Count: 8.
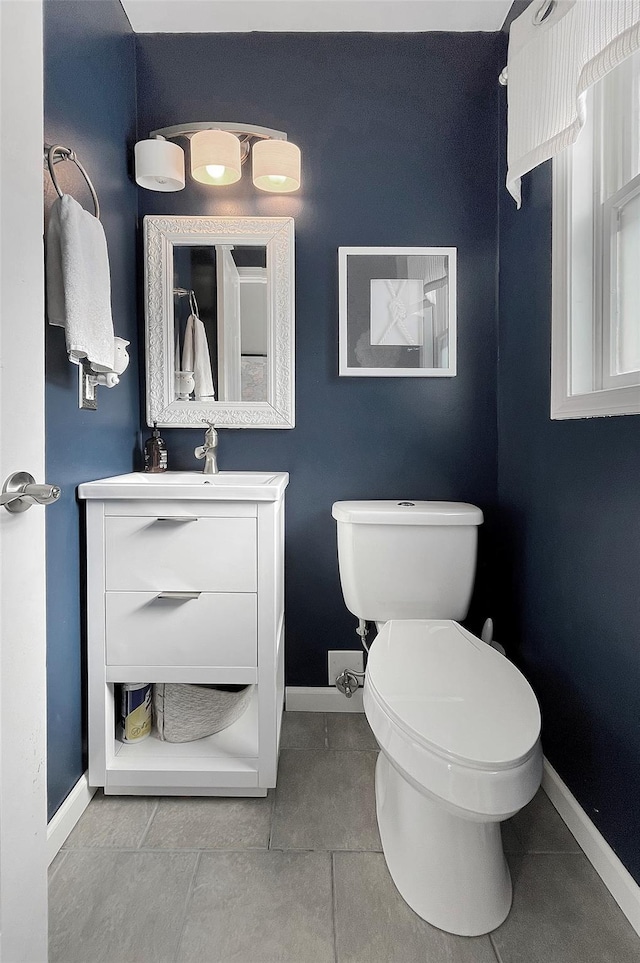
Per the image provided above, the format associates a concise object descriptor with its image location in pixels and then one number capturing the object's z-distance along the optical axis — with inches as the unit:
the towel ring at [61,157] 47.8
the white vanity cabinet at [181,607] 56.2
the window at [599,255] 48.5
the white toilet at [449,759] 37.4
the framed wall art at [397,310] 73.7
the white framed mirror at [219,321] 73.5
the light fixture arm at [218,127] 68.7
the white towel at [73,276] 48.8
